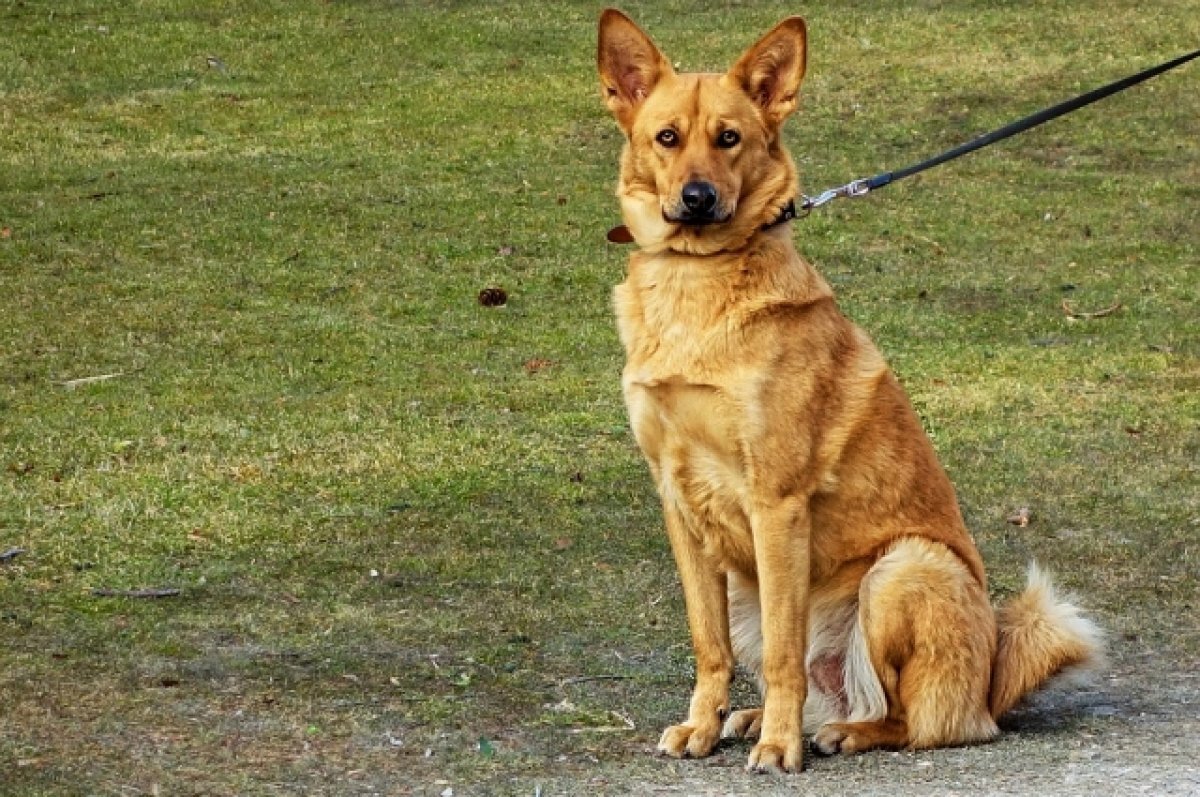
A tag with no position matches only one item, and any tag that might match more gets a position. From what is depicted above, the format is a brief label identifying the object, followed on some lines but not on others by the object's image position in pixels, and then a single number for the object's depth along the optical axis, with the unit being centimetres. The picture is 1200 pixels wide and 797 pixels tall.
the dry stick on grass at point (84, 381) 1872
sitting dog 962
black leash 1155
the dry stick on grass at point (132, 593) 1255
